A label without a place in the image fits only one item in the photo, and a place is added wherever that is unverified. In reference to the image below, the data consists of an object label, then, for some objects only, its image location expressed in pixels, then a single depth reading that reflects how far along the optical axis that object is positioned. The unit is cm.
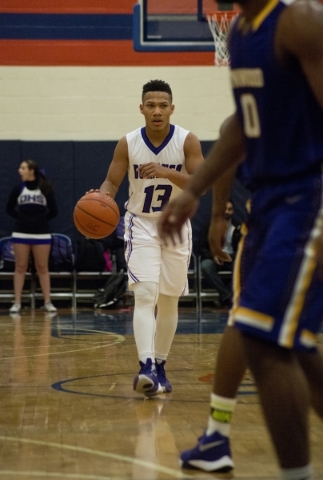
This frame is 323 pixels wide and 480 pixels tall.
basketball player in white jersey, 880
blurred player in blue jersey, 401
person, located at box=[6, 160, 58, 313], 1918
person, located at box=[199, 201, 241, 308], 1975
